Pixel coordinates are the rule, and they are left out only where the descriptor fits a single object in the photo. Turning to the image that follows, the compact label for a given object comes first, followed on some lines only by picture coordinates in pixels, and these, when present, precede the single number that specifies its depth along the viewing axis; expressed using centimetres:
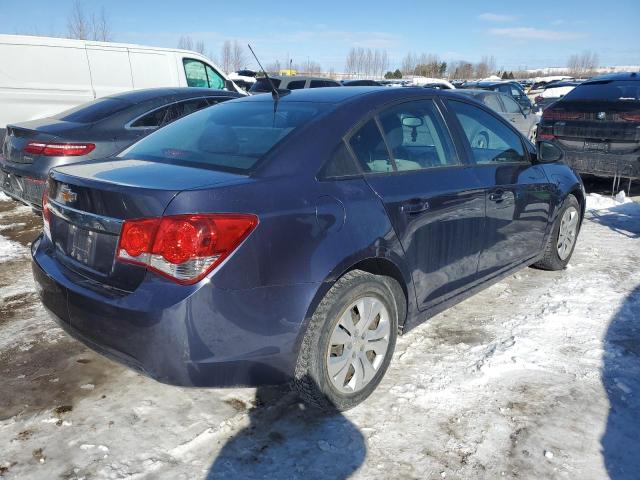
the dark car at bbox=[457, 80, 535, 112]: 1577
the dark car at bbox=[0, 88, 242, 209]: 521
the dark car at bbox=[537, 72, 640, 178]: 705
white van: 855
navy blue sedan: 216
